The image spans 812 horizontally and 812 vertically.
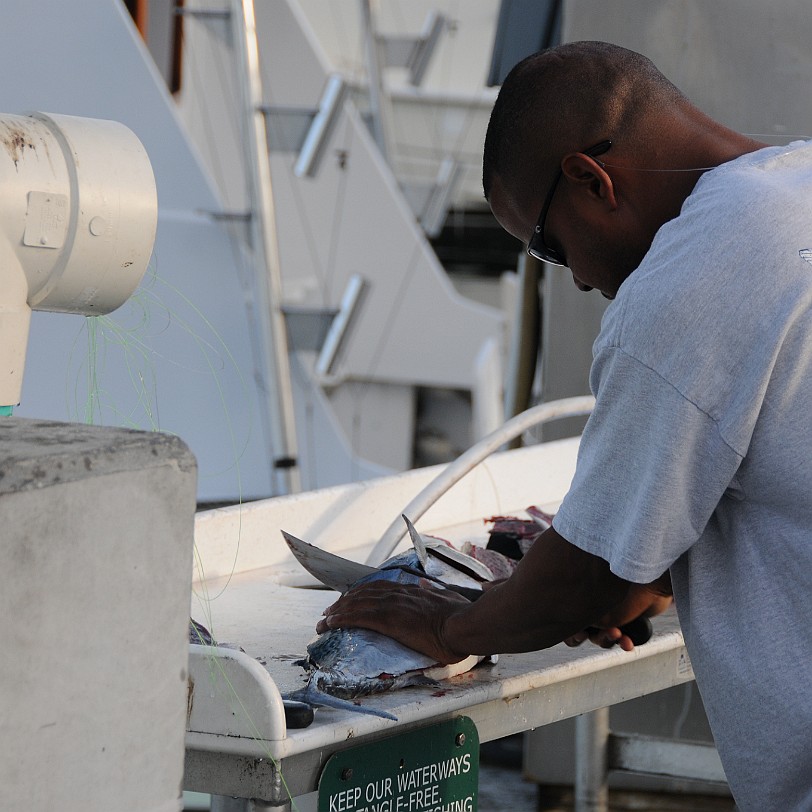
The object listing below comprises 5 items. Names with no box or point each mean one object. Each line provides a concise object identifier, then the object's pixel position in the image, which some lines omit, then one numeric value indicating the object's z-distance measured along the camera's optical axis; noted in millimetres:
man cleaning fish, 3085
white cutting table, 3172
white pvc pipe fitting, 2999
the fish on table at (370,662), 3278
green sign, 3241
